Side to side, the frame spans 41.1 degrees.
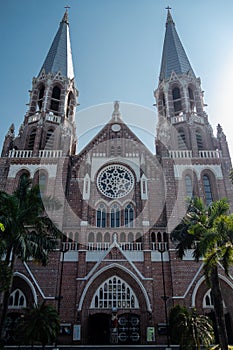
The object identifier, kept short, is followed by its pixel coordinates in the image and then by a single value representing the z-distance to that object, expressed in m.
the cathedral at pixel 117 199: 22.75
